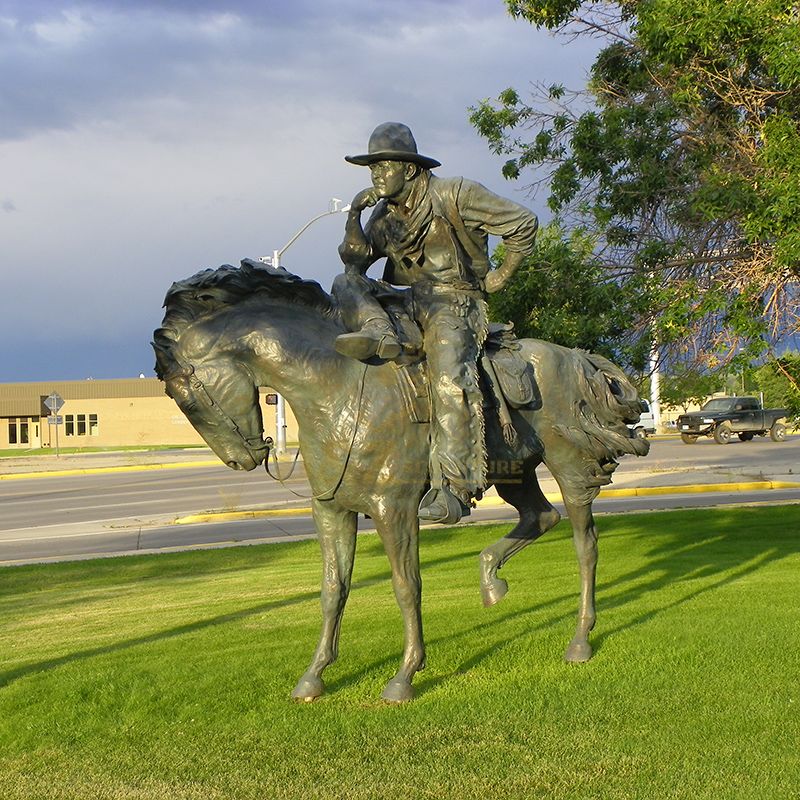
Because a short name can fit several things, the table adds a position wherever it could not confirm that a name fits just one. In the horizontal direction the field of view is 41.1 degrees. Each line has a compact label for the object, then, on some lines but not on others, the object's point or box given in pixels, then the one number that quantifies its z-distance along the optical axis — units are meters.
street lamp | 33.75
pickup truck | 39.19
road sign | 41.16
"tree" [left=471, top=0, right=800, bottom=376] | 10.20
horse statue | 6.28
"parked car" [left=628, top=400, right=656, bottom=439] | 50.86
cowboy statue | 6.23
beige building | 67.81
